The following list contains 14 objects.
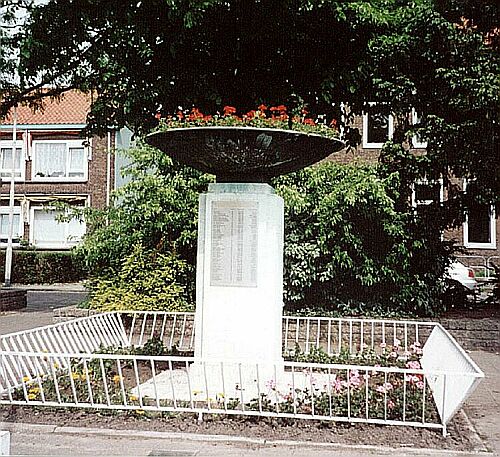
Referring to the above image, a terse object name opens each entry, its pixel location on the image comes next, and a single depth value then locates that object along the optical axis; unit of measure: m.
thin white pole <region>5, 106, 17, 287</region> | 9.63
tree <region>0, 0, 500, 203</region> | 9.55
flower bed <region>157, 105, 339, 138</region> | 5.75
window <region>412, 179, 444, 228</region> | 10.94
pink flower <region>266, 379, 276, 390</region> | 5.06
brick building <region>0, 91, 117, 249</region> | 16.02
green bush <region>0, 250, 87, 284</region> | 16.48
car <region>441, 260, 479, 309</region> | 11.30
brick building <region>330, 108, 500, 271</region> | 11.20
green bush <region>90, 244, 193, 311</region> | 10.13
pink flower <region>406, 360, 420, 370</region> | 5.23
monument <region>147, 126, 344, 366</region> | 6.07
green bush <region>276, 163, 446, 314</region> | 10.23
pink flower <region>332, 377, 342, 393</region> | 5.11
